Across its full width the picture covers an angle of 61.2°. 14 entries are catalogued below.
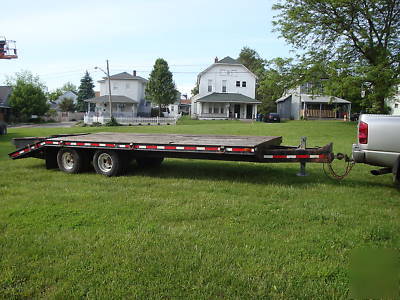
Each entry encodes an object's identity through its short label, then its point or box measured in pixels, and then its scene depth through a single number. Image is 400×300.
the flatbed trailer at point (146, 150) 7.40
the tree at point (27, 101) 51.41
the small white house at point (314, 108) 45.59
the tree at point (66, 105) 72.06
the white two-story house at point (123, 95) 50.97
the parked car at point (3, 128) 22.69
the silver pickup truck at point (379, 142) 6.29
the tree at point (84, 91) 81.56
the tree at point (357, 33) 20.73
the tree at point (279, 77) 23.78
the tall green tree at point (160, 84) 51.03
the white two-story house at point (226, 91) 46.88
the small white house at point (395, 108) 49.83
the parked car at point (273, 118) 38.46
